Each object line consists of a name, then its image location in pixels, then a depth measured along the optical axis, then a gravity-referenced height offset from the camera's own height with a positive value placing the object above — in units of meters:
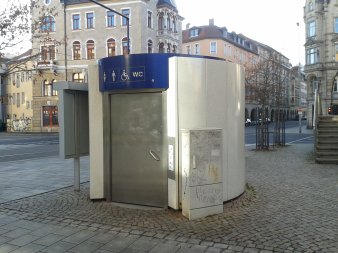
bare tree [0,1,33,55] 8.80 +2.28
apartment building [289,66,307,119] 100.39 +1.92
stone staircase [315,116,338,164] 12.43 -0.88
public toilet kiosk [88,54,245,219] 6.06 -0.24
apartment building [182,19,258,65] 71.19 +14.45
